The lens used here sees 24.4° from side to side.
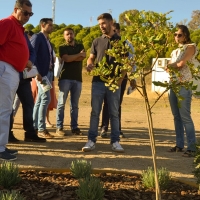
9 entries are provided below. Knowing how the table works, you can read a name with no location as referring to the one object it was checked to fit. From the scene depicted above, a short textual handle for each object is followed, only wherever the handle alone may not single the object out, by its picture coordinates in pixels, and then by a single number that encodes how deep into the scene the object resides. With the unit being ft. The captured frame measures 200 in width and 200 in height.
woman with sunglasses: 20.71
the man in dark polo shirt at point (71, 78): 27.40
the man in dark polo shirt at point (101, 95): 21.47
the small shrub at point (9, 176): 13.42
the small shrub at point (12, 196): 10.71
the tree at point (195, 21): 199.93
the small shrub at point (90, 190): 11.91
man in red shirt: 18.57
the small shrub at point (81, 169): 14.65
